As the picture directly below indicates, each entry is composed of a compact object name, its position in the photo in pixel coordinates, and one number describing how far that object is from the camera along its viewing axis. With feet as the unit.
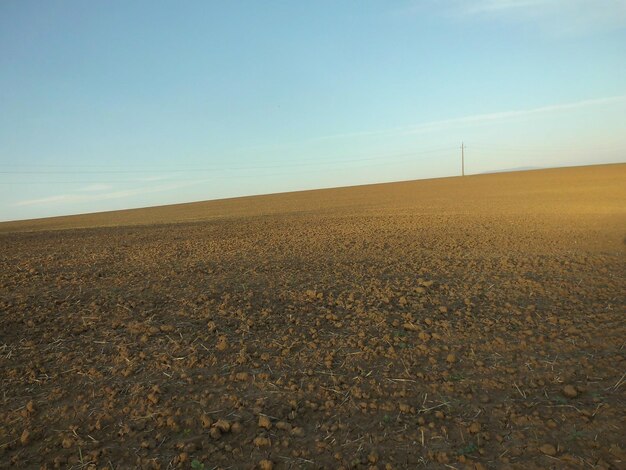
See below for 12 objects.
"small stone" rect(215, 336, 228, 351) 16.48
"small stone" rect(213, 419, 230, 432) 11.46
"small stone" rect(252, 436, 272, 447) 10.85
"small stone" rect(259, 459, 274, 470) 10.01
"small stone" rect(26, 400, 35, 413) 12.48
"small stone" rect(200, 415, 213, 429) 11.68
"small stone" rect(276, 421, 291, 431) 11.48
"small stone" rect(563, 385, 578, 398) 12.44
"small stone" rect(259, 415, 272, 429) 11.54
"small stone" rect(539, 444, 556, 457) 10.00
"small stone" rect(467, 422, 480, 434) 11.03
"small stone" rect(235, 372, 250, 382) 14.16
